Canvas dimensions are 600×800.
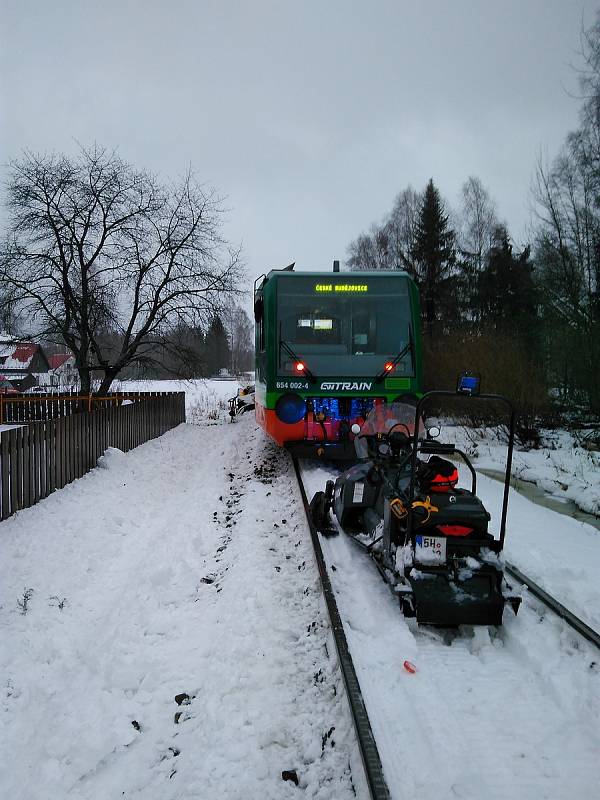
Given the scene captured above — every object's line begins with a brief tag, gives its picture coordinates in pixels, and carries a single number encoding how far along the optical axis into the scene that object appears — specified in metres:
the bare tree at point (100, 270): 17.75
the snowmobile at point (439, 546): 3.57
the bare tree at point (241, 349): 83.00
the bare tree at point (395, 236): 34.56
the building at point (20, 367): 45.87
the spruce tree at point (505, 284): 26.83
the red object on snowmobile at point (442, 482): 4.09
